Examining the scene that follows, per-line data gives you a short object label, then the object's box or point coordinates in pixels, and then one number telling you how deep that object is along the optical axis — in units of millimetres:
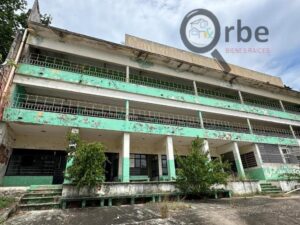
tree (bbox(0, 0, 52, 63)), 14594
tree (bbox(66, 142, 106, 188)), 8375
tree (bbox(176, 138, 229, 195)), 9867
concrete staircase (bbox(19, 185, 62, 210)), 7605
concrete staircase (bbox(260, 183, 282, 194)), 13409
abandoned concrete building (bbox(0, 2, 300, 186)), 11547
